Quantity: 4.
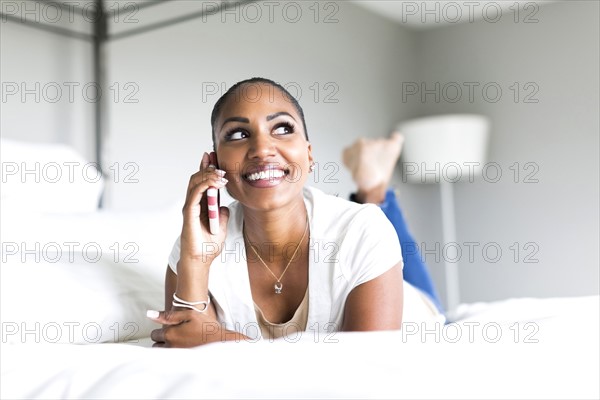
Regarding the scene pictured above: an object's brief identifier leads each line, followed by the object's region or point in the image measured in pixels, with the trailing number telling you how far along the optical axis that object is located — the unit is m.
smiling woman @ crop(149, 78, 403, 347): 1.01
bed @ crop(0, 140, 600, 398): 0.58
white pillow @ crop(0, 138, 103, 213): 1.50
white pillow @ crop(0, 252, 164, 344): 1.11
